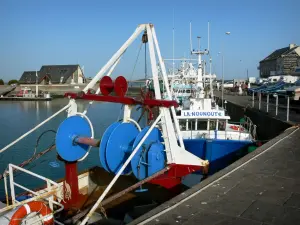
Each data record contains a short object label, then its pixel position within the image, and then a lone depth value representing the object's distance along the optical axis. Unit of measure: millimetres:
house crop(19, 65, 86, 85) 93406
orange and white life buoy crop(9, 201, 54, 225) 6176
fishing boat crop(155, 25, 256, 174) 13734
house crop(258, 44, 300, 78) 86750
